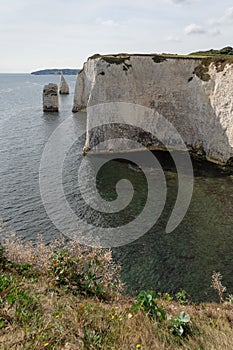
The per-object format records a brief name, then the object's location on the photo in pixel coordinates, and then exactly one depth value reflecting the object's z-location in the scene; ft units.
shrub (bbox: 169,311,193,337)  27.31
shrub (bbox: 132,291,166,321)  29.12
